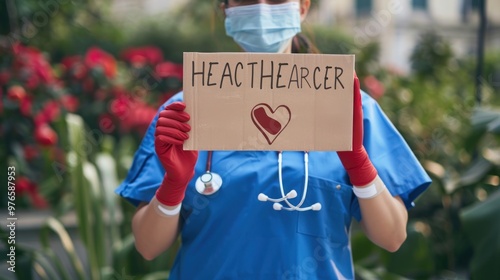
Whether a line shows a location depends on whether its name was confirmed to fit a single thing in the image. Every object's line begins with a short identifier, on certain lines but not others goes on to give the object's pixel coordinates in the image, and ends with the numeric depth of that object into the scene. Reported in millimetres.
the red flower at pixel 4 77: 4164
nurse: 1453
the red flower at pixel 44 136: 4176
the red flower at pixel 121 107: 4728
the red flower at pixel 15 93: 4211
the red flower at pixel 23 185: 4160
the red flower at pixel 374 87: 4836
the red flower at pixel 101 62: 4887
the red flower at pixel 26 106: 4258
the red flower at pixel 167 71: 5051
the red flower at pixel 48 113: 4273
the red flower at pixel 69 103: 4487
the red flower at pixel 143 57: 5168
